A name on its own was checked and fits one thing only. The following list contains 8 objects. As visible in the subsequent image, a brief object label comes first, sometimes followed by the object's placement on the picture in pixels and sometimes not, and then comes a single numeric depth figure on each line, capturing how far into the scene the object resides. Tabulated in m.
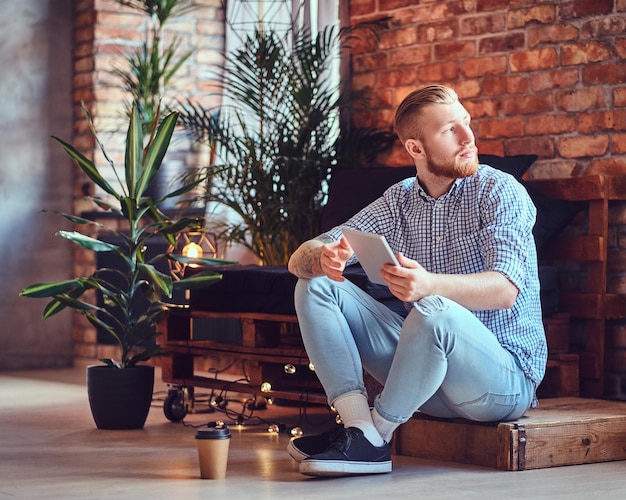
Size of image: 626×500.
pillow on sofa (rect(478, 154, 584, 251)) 4.29
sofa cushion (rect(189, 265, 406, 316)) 4.18
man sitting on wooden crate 3.03
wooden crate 3.24
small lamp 5.05
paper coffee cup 3.08
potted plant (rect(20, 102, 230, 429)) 4.21
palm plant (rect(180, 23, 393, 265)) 4.99
